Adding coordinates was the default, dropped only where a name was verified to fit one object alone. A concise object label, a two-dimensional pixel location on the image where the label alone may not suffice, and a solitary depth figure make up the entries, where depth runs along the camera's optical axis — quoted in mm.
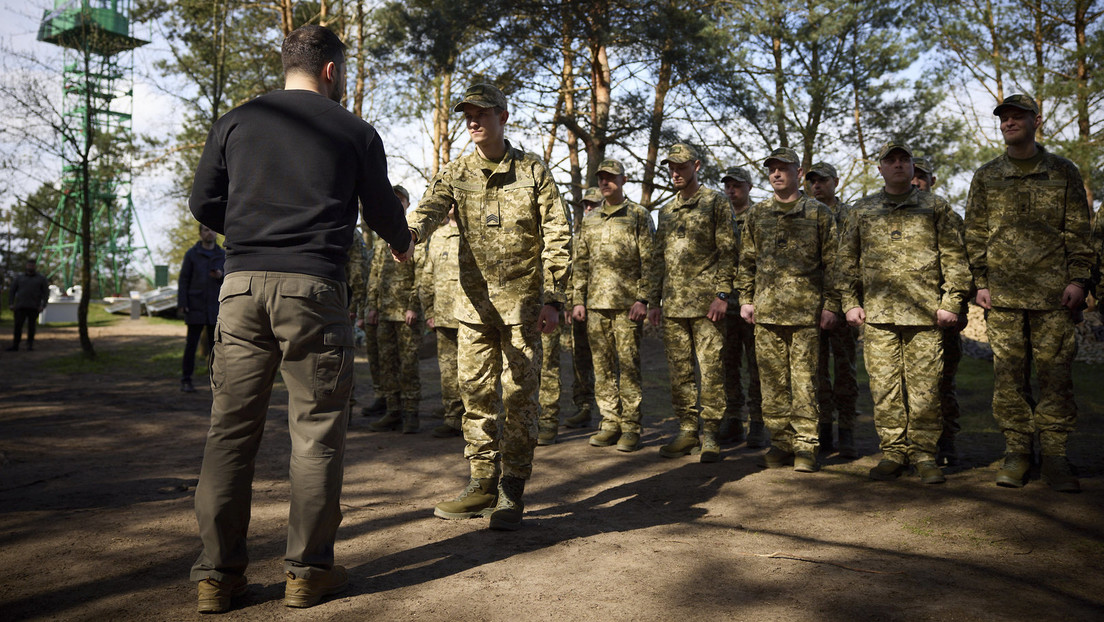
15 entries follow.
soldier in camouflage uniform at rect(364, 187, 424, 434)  7938
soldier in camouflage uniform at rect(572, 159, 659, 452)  6938
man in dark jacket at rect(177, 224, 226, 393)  10484
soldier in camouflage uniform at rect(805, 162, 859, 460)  6469
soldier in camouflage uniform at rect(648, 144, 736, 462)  6352
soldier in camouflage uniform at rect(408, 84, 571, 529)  4297
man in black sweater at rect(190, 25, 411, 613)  3027
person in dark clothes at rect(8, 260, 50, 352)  16938
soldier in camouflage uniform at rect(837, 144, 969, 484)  5328
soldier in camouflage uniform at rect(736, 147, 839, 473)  5840
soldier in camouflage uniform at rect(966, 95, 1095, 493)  5008
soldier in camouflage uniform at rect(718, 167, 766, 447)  7223
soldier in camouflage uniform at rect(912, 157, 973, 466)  5973
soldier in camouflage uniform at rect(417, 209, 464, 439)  7230
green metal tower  15641
